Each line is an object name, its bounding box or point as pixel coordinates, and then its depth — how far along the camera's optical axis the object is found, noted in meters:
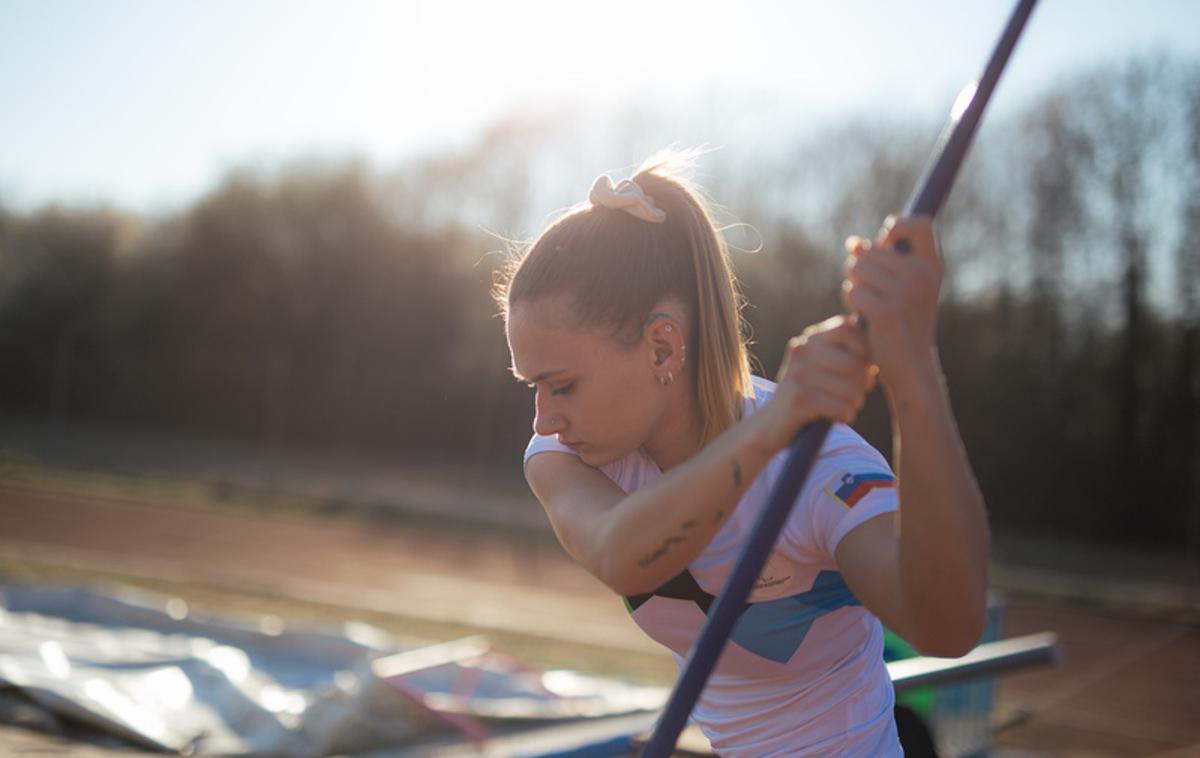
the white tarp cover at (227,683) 4.89
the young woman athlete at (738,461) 1.39
